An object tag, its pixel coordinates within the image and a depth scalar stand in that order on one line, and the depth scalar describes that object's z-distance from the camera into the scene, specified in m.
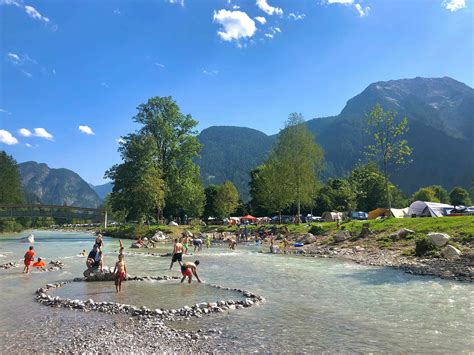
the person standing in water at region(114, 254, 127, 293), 18.25
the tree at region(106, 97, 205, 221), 71.12
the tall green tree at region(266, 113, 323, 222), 69.81
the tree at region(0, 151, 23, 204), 114.31
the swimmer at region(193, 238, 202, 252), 44.62
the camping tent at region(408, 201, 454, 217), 66.25
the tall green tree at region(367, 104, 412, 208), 52.72
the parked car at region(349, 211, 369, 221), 98.24
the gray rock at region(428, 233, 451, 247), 30.99
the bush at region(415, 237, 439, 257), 30.48
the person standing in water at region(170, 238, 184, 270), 26.33
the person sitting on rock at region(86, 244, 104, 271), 23.02
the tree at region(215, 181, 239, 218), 112.75
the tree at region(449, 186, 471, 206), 135.12
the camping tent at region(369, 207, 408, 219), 80.57
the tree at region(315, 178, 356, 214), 121.94
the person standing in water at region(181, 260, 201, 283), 21.62
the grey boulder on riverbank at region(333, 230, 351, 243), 45.47
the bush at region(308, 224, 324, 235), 53.26
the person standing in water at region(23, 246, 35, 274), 25.93
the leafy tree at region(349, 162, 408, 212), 121.88
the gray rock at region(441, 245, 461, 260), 27.88
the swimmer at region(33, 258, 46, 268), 28.55
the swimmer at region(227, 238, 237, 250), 47.44
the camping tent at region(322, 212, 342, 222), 97.61
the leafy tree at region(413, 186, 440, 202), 130.01
